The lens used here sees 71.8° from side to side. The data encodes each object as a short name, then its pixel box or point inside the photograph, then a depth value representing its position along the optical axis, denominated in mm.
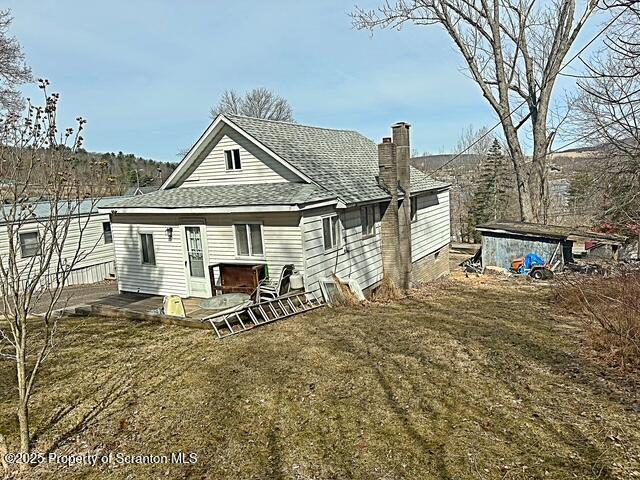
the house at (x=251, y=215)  11625
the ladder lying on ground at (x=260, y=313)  9523
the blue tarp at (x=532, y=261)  17922
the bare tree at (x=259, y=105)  53531
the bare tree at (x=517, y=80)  21188
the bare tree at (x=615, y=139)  7239
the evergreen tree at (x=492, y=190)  35469
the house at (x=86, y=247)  18938
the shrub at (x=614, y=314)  6672
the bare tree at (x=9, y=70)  17859
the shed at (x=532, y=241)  17797
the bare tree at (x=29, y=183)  4484
